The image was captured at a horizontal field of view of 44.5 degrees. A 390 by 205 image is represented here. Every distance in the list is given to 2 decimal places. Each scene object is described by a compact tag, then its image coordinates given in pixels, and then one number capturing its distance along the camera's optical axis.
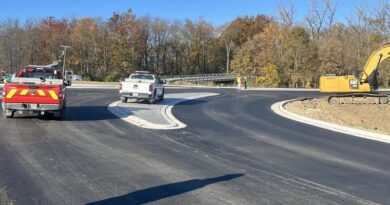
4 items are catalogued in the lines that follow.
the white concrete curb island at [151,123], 14.82
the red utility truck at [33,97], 15.12
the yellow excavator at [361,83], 30.39
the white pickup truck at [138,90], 25.08
